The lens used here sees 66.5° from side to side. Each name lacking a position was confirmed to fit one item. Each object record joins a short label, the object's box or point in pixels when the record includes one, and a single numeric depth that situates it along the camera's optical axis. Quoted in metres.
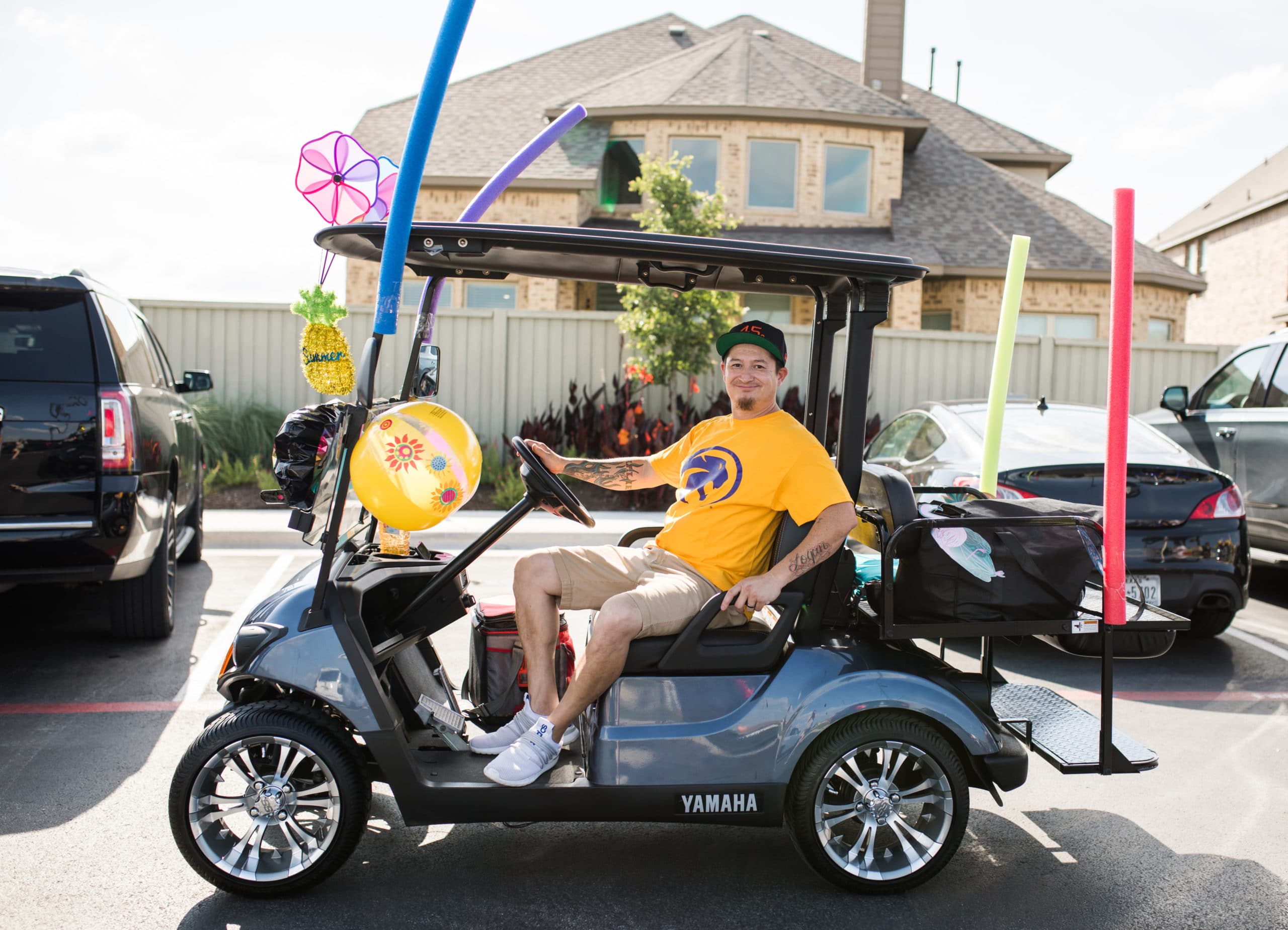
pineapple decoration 3.04
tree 11.99
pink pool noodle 2.89
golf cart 2.83
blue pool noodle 2.85
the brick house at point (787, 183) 17.50
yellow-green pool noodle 3.31
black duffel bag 2.99
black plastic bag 2.76
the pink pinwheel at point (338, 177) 3.74
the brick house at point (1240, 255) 25.47
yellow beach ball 2.81
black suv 4.51
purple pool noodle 3.91
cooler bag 3.46
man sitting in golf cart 2.92
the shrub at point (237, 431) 11.35
